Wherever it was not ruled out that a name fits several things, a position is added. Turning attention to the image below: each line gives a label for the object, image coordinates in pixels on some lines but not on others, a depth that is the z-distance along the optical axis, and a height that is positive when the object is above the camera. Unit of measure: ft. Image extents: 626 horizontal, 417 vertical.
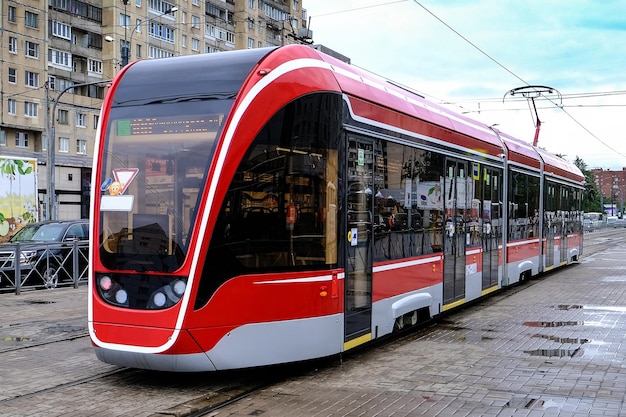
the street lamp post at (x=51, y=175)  101.53 +5.50
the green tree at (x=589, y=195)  88.43 +2.53
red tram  21.75 +0.02
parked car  51.26 -2.95
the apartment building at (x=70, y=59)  166.71 +38.92
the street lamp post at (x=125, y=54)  77.20 +17.10
